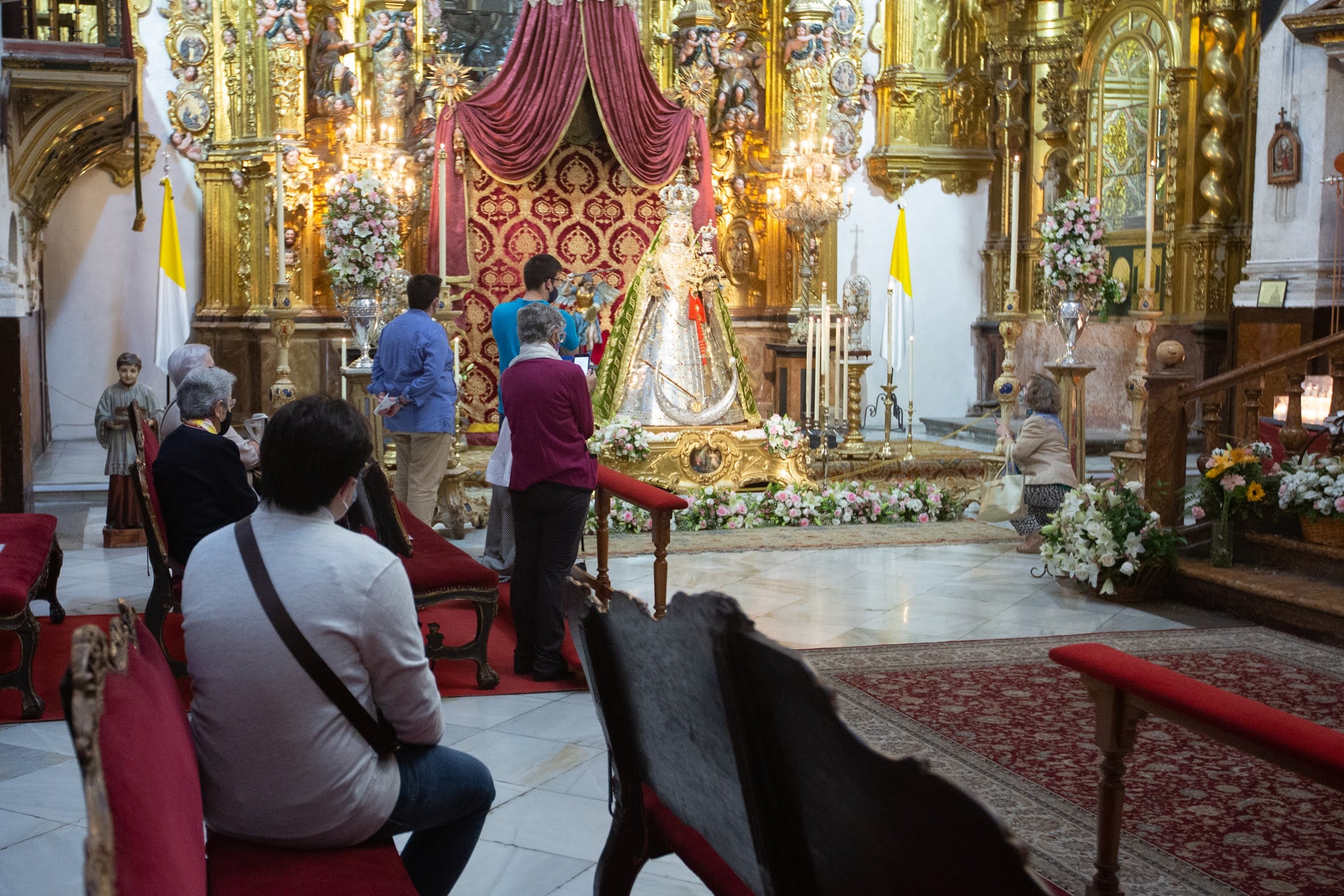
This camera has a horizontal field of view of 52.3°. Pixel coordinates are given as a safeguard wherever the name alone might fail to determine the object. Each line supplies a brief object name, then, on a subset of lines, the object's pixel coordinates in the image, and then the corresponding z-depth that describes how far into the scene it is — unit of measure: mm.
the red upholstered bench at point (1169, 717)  2449
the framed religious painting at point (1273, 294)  10703
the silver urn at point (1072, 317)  9336
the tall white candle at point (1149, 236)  7957
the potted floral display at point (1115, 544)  6812
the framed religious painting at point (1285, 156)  10617
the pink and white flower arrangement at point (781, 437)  9469
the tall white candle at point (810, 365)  9508
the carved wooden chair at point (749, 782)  1729
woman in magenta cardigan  5133
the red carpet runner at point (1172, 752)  3732
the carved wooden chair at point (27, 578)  4777
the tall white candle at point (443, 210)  9583
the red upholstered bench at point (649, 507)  5414
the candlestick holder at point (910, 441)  10219
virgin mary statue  9516
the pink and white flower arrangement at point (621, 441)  9039
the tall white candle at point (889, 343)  9609
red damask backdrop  12445
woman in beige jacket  7887
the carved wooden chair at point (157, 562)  5047
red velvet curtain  11578
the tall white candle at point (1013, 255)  13734
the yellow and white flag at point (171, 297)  10867
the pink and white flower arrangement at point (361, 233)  10586
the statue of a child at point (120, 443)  8070
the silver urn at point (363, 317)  10102
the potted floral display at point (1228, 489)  6891
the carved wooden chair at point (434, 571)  5203
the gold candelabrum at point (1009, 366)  9648
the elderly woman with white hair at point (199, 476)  4840
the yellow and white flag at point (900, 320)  14148
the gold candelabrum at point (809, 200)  12914
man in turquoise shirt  6668
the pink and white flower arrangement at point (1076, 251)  9383
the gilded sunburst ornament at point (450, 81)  11541
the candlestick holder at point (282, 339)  9391
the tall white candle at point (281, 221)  8703
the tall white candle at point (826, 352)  9227
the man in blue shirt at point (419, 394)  7359
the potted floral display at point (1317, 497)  6504
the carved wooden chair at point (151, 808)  1725
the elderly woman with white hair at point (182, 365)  5820
